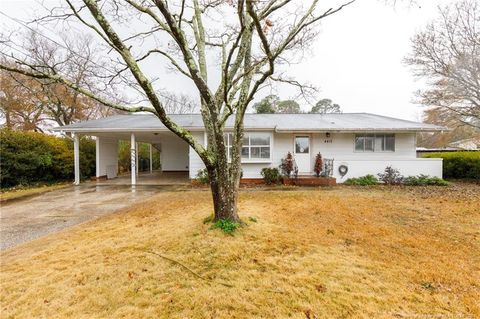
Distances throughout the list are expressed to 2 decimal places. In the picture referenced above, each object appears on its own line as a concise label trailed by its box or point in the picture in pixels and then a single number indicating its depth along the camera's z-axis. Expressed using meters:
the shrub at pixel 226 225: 4.14
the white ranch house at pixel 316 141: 10.91
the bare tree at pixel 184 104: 30.82
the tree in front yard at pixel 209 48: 3.29
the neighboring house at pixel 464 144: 27.46
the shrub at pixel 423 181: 10.34
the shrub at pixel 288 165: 10.94
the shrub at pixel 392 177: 10.50
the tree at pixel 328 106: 33.72
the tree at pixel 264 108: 20.92
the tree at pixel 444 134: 15.69
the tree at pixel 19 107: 16.34
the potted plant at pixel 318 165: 11.05
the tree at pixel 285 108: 26.17
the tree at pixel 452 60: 12.60
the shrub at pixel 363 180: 10.63
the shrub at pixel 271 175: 10.86
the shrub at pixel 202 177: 10.77
